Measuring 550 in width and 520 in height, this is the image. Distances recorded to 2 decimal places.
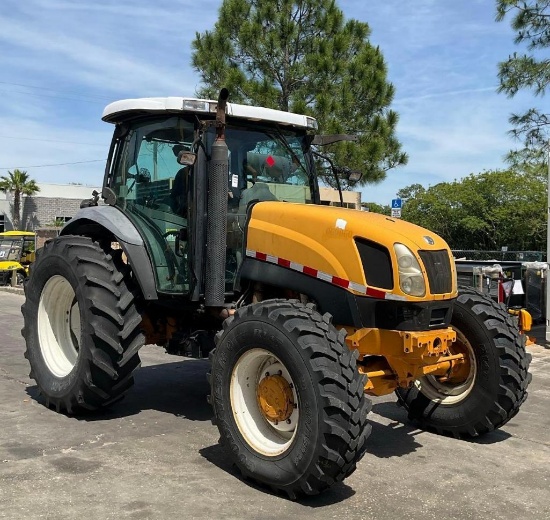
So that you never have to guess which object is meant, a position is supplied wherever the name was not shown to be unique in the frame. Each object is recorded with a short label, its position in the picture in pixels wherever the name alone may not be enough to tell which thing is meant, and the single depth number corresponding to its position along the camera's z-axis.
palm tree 41.44
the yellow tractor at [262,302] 4.09
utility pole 10.18
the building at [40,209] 40.53
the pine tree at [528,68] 11.63
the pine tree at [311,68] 16.58
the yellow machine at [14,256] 21.52
